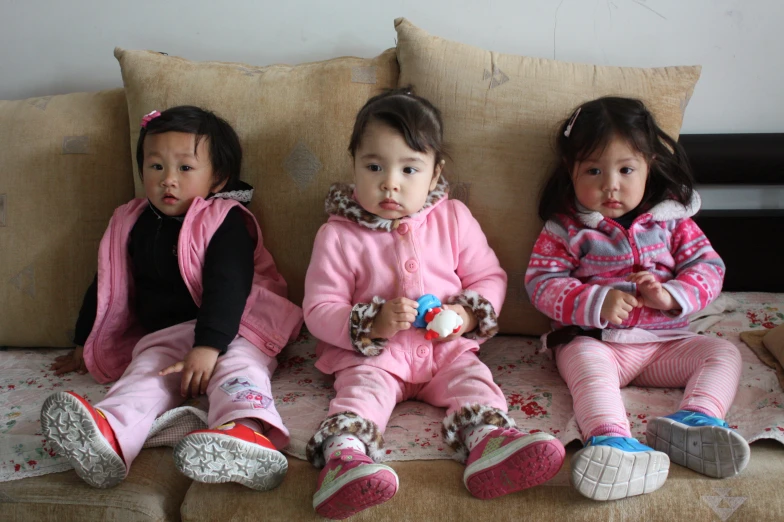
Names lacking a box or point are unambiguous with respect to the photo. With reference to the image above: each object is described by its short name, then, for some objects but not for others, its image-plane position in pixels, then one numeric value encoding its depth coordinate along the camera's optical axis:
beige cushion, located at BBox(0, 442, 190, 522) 1.09
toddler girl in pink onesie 1.24
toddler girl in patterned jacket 1.35
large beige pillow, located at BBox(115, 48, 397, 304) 1.61
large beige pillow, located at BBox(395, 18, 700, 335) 1.54
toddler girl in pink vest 1.35
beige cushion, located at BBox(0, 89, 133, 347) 1.66
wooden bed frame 1.72
